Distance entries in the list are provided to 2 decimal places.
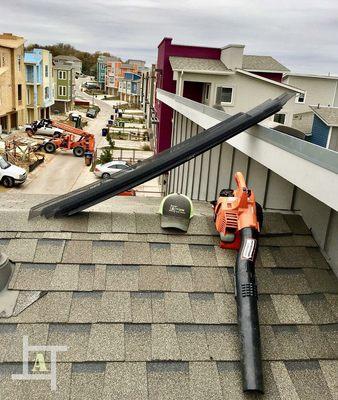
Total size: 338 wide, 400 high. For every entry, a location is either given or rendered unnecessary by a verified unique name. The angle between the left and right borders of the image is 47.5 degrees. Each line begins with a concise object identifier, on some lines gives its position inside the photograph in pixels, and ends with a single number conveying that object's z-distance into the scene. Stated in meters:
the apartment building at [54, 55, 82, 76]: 99.94
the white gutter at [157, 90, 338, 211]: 2.56
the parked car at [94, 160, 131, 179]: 24.80
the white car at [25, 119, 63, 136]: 37.00
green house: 59.71
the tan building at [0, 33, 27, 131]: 36.19
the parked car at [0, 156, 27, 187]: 21.92
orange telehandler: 32.53
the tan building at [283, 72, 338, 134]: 31.86
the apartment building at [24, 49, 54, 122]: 43.33
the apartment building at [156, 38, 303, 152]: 20.66
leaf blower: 2.56
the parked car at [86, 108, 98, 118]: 61.03
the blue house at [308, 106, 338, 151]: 9.15
